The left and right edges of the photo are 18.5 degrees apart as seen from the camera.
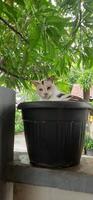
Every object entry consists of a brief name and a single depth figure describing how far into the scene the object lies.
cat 0.78
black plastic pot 0.65
